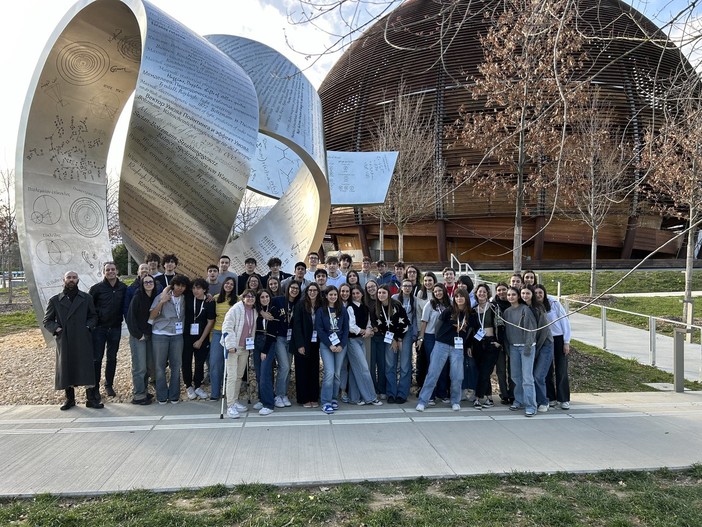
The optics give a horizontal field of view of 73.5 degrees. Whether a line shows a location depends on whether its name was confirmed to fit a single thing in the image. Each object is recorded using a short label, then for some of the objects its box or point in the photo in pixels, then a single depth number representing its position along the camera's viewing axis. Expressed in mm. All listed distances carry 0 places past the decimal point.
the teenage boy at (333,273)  7087
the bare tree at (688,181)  10992
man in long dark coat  5453
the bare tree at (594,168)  14080
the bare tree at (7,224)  18844
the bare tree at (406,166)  21297
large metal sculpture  6383
